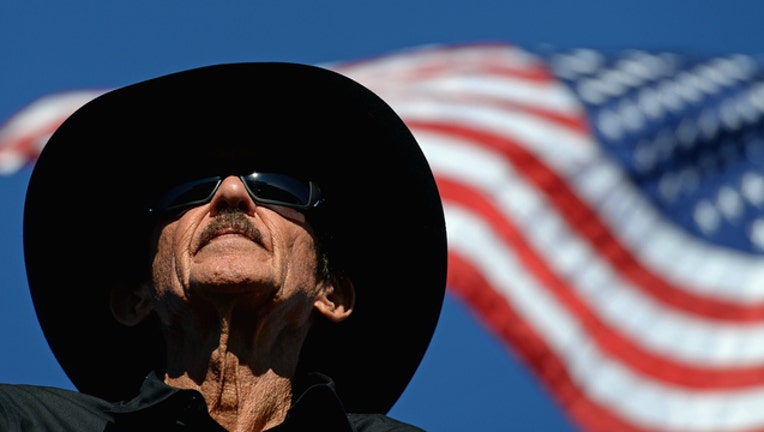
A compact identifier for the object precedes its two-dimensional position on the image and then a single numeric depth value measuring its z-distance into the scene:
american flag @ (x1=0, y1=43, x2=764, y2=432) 7.71
